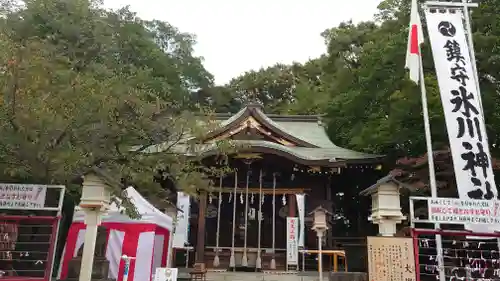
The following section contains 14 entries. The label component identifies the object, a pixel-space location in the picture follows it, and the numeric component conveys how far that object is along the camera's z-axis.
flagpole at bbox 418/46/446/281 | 8.00
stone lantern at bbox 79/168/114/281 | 7.22
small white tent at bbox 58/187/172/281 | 8.72
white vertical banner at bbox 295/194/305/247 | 12.93
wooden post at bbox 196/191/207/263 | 13.32
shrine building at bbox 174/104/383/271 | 13.80
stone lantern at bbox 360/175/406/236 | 7.42
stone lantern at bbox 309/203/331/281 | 9.81
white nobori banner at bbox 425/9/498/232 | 8.59
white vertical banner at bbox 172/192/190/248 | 11.85
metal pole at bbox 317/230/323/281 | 9.62
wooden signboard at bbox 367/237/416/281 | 6.72
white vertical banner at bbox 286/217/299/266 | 12.54
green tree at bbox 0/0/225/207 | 6.89
